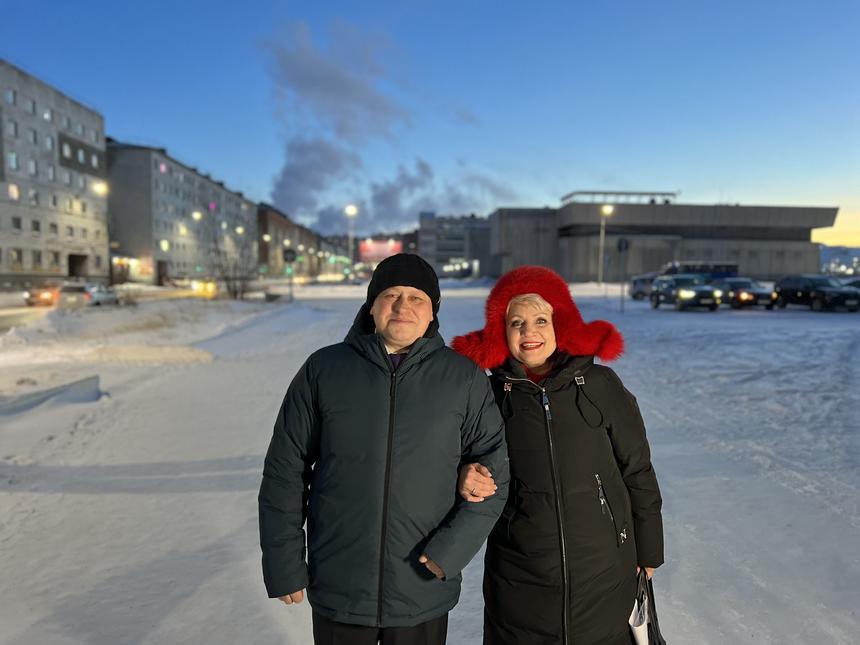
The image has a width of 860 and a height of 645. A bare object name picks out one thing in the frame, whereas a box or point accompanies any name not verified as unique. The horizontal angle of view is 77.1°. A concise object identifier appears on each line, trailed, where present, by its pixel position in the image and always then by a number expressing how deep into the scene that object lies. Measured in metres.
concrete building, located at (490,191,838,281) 61.59
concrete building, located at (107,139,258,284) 66.06
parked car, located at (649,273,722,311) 23.02
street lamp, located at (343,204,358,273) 30.95
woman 2.07
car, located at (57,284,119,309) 24.75
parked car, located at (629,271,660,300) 33.06
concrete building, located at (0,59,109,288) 45.88
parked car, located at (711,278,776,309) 24.84
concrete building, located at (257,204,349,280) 116.19
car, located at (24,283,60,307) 28.06
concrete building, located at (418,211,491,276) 151.50
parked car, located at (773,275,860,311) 22.27
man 1.88
